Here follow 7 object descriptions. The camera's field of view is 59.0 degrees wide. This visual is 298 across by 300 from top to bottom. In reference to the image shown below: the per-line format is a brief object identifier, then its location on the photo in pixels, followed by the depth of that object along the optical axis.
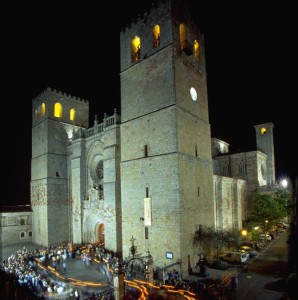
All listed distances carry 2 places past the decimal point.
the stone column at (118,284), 13.66
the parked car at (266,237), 28.70
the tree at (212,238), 20.05
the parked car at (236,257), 21.19
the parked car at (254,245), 25.62
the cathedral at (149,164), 19.34
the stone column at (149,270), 16.72
